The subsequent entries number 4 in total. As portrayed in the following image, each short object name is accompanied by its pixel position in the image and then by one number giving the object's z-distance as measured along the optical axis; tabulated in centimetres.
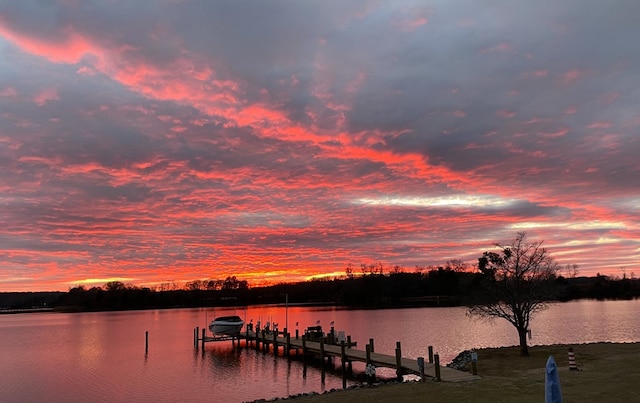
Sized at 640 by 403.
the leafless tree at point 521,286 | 2941
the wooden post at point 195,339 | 5341
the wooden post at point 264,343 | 5048
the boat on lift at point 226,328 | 5853
